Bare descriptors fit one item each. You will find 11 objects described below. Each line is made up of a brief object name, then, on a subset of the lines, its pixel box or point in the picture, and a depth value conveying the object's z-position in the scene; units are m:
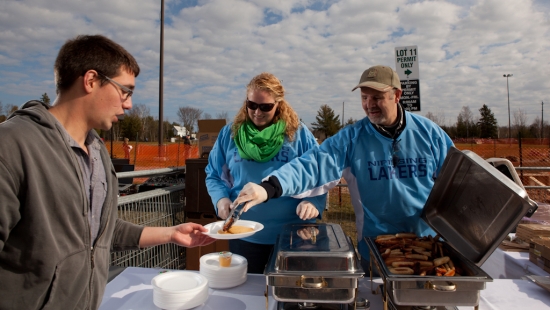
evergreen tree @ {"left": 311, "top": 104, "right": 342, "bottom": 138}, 53.44
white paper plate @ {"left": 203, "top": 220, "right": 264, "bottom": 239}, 1.77
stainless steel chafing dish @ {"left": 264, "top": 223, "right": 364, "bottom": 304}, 1.45
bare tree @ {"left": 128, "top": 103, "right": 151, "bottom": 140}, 50.95
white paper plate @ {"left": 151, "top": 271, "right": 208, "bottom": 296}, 1.70
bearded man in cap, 2.27
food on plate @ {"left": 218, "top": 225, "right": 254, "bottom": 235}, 1.93
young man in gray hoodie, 1.09
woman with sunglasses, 2.59
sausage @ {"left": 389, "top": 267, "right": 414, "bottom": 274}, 1.53
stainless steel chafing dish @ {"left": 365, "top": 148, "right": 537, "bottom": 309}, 1.45
